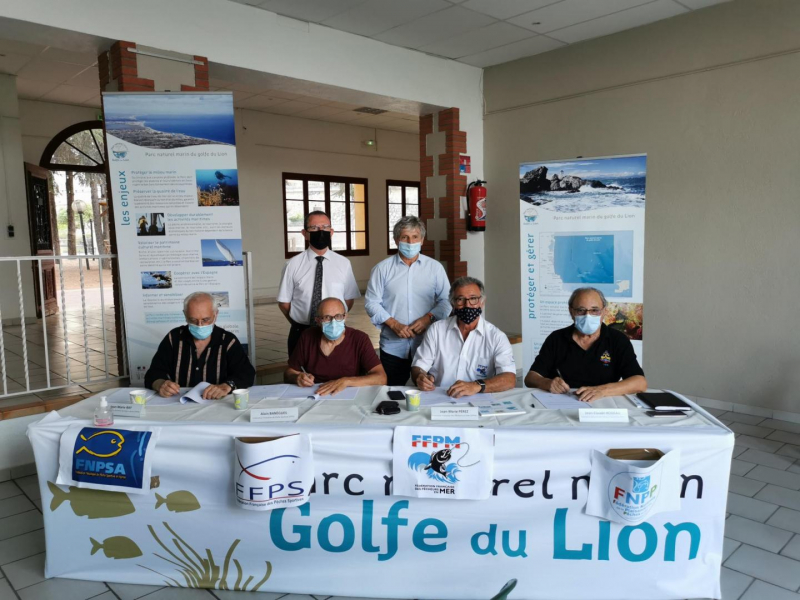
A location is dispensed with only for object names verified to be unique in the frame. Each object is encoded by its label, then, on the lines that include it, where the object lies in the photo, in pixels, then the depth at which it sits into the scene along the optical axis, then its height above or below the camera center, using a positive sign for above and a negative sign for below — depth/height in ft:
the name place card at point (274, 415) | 7.06 -2.13
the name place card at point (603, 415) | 6.85 -2.14
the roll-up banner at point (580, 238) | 12.23 +0.04
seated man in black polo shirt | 8.63 -1.80
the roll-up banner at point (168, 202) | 11.50 +0.95
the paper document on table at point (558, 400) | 7.57 -2.21
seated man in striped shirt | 8.75 -1.72
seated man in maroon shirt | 9.00 -1.83
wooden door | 23.94 +1.15
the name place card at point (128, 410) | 7.34 -2.11
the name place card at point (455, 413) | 7.03 -2.14
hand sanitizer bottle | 7.06 -2.10
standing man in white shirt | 11.54 -0.68
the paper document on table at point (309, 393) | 8.13 -2.18
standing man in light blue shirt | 11.14 -1.12
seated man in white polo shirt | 9.09 -1.74
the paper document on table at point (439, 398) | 7.90 -2.22
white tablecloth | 6.53 -3.38
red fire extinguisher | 19.26 +1.26
